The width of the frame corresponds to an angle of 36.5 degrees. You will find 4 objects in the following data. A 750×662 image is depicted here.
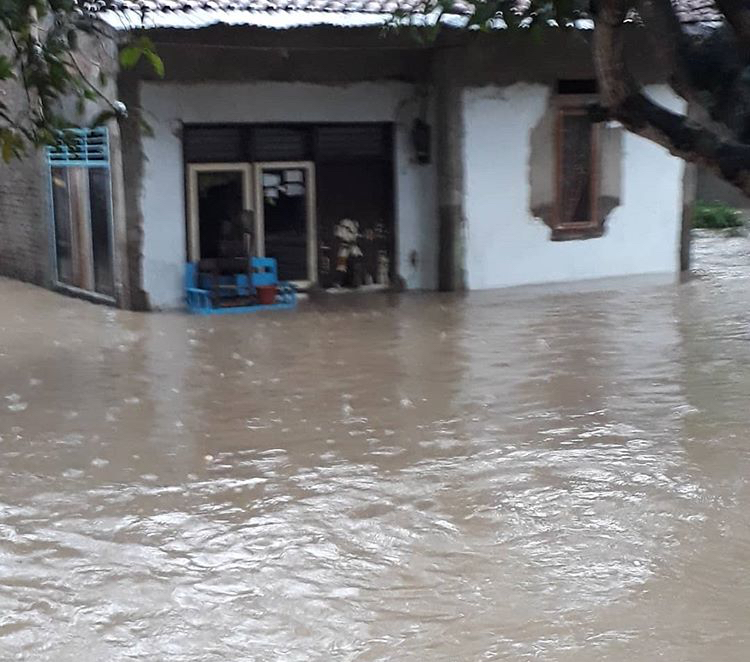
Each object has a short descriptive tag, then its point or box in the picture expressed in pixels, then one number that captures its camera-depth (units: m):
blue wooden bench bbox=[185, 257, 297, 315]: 12.77
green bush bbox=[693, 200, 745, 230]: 21.97
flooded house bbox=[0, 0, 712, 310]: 12.59
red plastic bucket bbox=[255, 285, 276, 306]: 13.03
